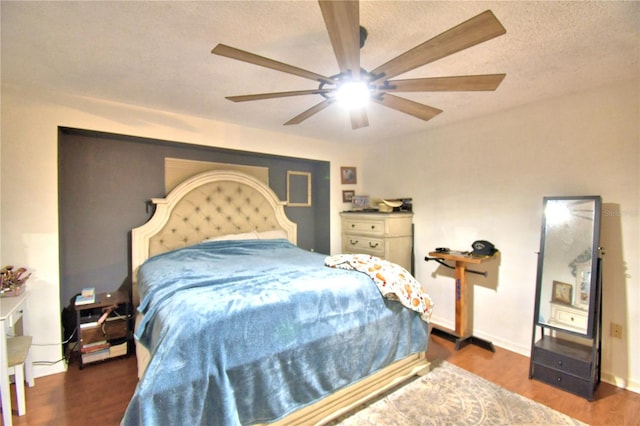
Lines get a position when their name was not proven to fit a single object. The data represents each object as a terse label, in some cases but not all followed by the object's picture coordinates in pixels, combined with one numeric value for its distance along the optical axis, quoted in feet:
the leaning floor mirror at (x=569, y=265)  7.04
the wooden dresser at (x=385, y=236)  11.29
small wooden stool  5.84
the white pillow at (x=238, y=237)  10.39
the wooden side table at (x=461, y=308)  9.09
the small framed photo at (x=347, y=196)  13.58
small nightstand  7.89
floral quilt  6.52
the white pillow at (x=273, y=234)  11.46
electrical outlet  7.17
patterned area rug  5.91
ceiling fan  3.37
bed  4.26
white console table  5.45
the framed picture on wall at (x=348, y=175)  13.57
